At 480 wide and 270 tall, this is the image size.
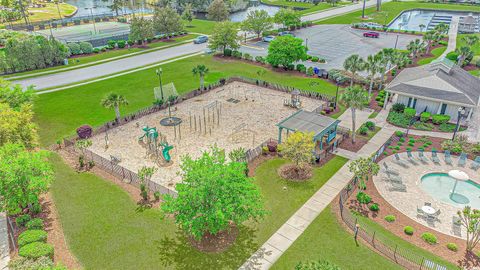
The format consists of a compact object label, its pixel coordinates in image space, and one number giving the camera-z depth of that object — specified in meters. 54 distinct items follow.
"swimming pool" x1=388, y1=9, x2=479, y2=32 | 115.29
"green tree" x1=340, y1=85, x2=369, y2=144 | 37.16
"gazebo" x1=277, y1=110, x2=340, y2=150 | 37.41
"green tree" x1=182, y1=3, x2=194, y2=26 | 107.75
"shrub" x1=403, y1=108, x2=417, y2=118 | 45.41
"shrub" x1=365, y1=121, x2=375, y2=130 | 42.88
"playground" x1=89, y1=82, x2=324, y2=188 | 36.88
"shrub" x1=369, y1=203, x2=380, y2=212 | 28.50
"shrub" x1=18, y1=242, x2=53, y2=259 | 23.06
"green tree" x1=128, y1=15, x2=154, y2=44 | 82.19
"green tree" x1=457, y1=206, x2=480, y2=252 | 22.88
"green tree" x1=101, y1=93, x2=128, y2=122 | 42.33
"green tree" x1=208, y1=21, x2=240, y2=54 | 73.75
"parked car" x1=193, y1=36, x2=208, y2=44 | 87.31
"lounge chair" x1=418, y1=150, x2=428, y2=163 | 36.12
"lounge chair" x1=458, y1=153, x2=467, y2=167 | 35.53
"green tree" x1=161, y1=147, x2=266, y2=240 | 22.25
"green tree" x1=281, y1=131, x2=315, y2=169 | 31.94
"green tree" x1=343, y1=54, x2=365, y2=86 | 49.42
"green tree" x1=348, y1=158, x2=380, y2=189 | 29.78
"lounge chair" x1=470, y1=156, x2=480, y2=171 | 34.75
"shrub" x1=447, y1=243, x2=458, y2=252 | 24.60
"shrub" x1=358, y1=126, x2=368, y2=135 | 41.47
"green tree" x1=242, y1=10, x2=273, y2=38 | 88.62
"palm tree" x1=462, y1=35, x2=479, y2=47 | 68.55
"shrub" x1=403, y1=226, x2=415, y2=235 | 26.11
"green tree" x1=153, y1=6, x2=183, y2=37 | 89.50
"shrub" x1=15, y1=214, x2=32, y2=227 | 26.64
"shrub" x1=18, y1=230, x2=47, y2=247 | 24.30
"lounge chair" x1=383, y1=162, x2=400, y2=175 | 34.02
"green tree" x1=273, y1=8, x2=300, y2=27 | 97.50
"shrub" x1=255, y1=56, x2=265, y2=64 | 70.40
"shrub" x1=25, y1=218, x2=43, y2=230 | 26.05
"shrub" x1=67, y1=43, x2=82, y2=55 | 75.38
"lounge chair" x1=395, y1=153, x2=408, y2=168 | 35.28
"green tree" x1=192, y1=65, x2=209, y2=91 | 54.19
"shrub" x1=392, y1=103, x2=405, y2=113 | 47.00
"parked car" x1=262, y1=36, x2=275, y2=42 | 89.30
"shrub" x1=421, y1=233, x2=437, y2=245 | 25.27
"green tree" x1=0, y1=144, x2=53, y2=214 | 25.05
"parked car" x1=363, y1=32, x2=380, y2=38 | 93.19
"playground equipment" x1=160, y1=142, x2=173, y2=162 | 35.91
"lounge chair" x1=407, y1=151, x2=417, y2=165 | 35.78
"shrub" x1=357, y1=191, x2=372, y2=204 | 29.52
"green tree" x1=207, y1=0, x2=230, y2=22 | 109.00
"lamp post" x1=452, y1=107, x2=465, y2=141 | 36.03
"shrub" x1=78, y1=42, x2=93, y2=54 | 77.09
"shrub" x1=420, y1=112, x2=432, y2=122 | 44.44
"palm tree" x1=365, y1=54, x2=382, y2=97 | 49.04
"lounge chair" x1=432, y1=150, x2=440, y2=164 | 35.90
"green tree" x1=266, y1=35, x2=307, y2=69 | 63.78
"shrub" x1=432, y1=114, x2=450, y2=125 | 43.56
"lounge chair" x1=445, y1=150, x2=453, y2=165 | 35.71
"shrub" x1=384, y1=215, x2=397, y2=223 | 27.45
